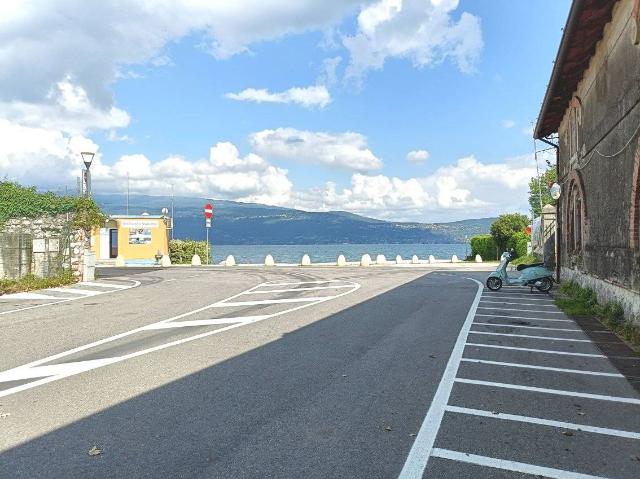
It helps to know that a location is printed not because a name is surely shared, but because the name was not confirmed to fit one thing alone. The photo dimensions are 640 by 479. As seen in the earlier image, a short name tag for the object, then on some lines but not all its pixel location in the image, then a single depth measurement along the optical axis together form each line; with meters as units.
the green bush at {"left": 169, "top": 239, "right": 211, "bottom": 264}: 42.53
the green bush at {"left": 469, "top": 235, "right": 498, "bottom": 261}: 46.12
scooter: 16.31
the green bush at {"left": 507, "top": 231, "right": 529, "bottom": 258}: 40.31
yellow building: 40.38
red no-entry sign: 40.36
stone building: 9.63
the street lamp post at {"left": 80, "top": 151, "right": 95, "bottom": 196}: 21.14
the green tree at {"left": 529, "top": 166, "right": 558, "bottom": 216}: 75.50
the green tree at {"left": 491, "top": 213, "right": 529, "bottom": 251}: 43.44
